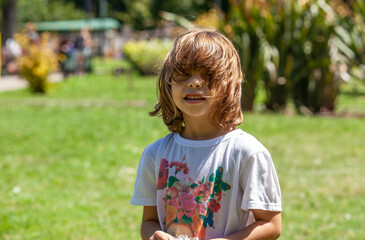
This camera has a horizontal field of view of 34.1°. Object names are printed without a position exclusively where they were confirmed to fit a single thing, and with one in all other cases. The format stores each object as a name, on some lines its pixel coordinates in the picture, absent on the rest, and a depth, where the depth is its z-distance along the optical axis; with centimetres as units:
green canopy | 4909
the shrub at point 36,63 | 1723
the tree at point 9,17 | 3409
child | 208
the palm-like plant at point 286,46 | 1136
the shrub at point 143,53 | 2573
